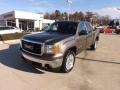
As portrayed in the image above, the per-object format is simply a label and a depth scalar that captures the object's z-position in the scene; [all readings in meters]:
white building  17.53
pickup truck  2.77
